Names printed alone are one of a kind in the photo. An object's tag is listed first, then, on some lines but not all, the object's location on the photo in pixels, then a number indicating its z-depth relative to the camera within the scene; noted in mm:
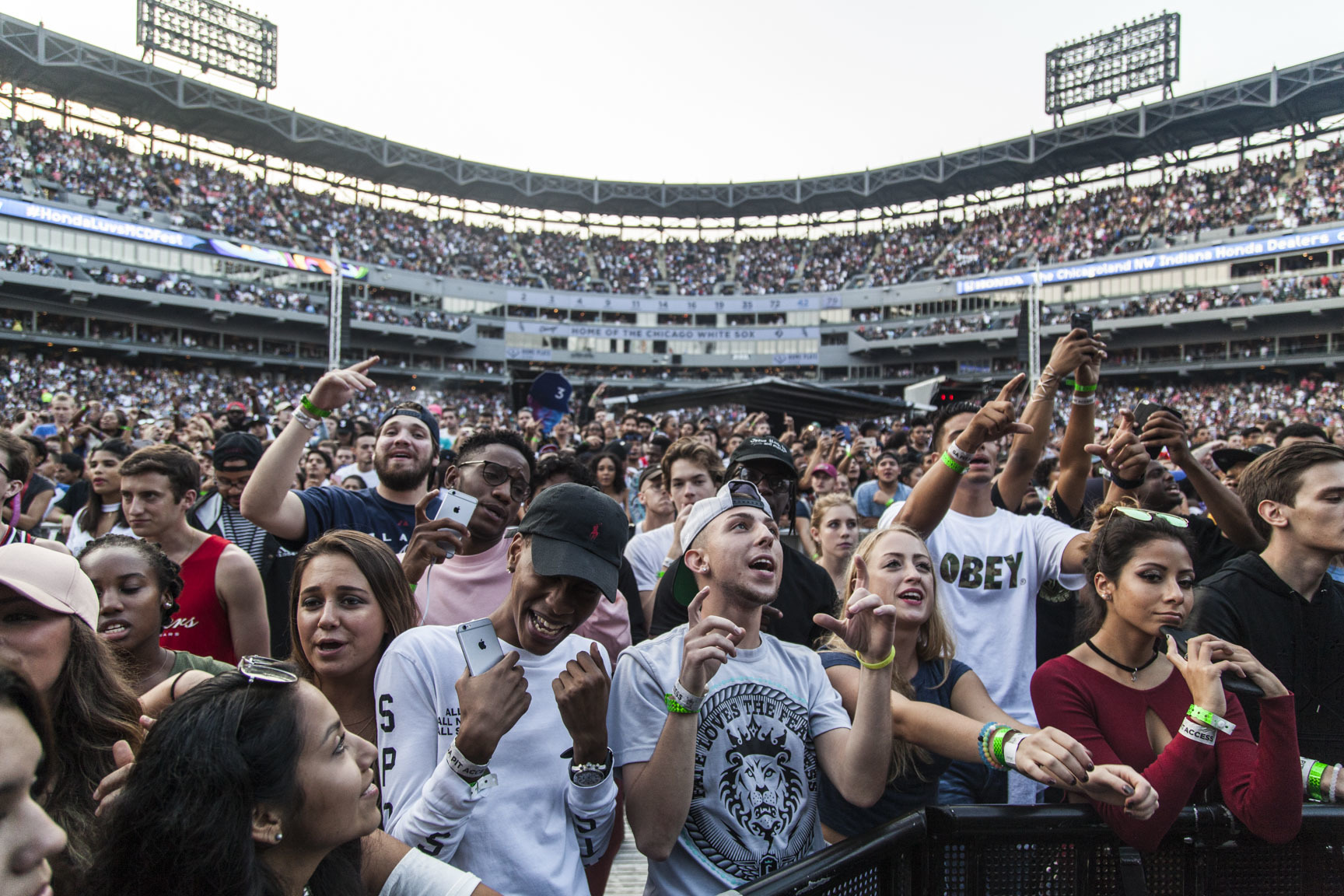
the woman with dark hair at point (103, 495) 5246
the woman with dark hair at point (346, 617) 2531
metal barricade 2178
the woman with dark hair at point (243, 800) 1378
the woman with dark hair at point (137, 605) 2721
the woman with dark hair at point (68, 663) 1872
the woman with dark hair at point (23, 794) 1016
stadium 37000
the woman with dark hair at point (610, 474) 6480
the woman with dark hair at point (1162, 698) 2238
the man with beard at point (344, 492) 3516
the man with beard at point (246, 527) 4535
